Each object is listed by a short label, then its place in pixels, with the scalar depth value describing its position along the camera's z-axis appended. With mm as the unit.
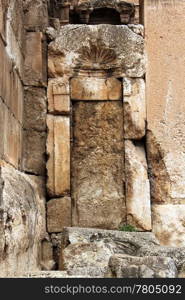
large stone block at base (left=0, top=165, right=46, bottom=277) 4852
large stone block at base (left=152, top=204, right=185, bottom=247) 7207
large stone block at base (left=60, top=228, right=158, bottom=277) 5188
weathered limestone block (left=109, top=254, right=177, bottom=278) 4410
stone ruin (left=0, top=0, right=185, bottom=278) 7148
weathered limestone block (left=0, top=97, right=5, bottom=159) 5602
